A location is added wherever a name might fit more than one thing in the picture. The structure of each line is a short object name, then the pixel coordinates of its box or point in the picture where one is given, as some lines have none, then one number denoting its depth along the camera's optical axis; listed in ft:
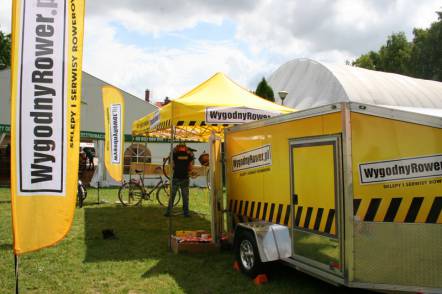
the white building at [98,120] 67.41
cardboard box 24.26
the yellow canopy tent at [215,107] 26.66
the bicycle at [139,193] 45.44
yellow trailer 13.20
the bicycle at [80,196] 42.06
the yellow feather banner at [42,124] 13.26
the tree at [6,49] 112.98
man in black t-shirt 37.40
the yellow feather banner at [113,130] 43.27
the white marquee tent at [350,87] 65.41
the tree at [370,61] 155.12
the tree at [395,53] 146.82
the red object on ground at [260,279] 18.89
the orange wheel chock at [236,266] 20.93
